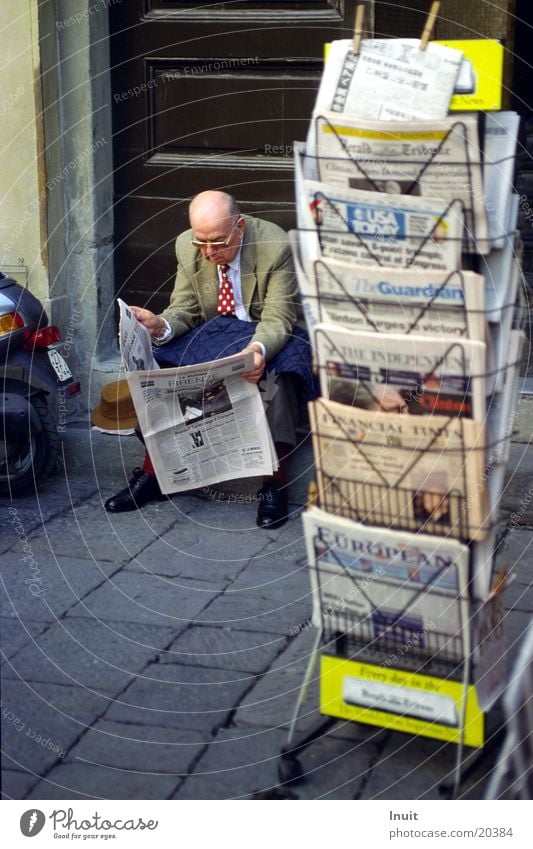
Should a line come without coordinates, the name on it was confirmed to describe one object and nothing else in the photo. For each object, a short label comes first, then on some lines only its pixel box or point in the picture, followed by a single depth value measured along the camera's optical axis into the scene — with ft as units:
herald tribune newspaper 7.61
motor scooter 14.60
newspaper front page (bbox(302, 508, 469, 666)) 7.97
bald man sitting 13.35
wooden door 15.38
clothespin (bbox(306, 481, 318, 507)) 8.48
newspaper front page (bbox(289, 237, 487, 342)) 7.57
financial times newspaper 7.75
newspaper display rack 7.68
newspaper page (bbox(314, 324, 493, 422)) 7.65
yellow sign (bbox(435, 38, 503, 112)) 7.77
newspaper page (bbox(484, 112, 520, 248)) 7.91
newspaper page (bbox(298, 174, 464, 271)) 7.66
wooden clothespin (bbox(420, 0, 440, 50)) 7.68
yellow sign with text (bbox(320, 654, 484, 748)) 8.18
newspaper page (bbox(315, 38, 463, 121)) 7.76
